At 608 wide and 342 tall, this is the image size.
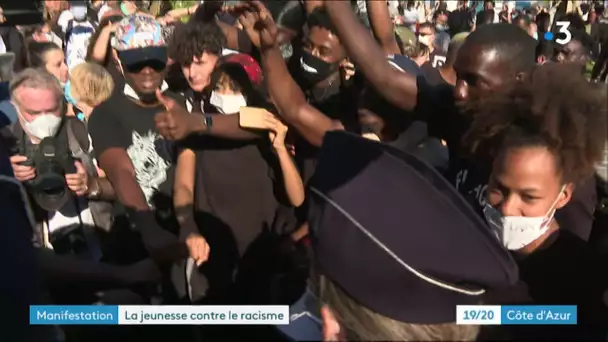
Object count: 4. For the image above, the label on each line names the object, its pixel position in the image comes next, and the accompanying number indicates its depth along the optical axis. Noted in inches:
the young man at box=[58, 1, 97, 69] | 85.4
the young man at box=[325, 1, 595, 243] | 58.2
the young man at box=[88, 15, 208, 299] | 71.1
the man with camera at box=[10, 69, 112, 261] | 69.8
